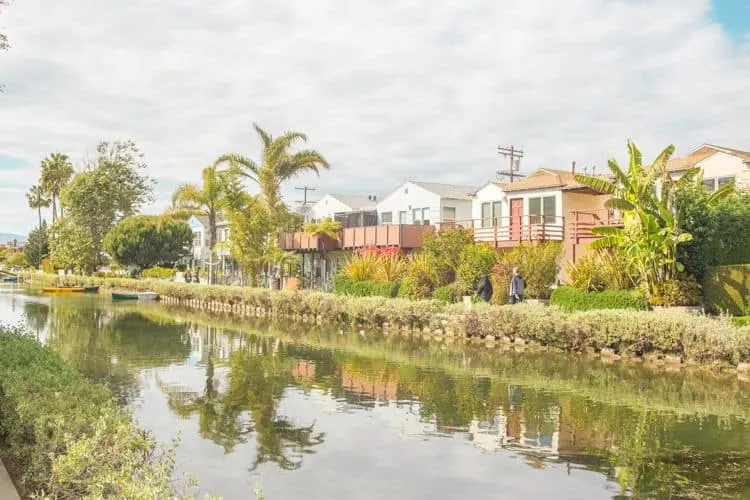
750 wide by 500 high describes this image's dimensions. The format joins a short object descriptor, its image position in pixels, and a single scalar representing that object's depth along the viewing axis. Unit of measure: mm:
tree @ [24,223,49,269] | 108812
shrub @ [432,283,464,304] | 34688
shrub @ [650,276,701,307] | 26219
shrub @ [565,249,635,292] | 28469
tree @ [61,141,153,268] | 75875
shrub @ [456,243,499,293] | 34625
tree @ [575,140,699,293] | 26266
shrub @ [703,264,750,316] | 25328
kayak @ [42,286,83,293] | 67125
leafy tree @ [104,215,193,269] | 75750
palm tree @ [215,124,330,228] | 49156
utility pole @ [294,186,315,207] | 97106
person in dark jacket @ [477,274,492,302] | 32125
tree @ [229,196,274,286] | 48250
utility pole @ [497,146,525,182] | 74794
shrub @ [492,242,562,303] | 32031
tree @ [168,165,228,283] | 54722
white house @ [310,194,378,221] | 67250
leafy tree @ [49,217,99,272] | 75875
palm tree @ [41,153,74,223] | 103125
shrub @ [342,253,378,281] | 41344
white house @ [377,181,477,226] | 54125
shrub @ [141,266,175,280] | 71938
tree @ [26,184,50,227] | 118438
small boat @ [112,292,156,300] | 56125
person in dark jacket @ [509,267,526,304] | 30312
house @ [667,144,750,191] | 36375
